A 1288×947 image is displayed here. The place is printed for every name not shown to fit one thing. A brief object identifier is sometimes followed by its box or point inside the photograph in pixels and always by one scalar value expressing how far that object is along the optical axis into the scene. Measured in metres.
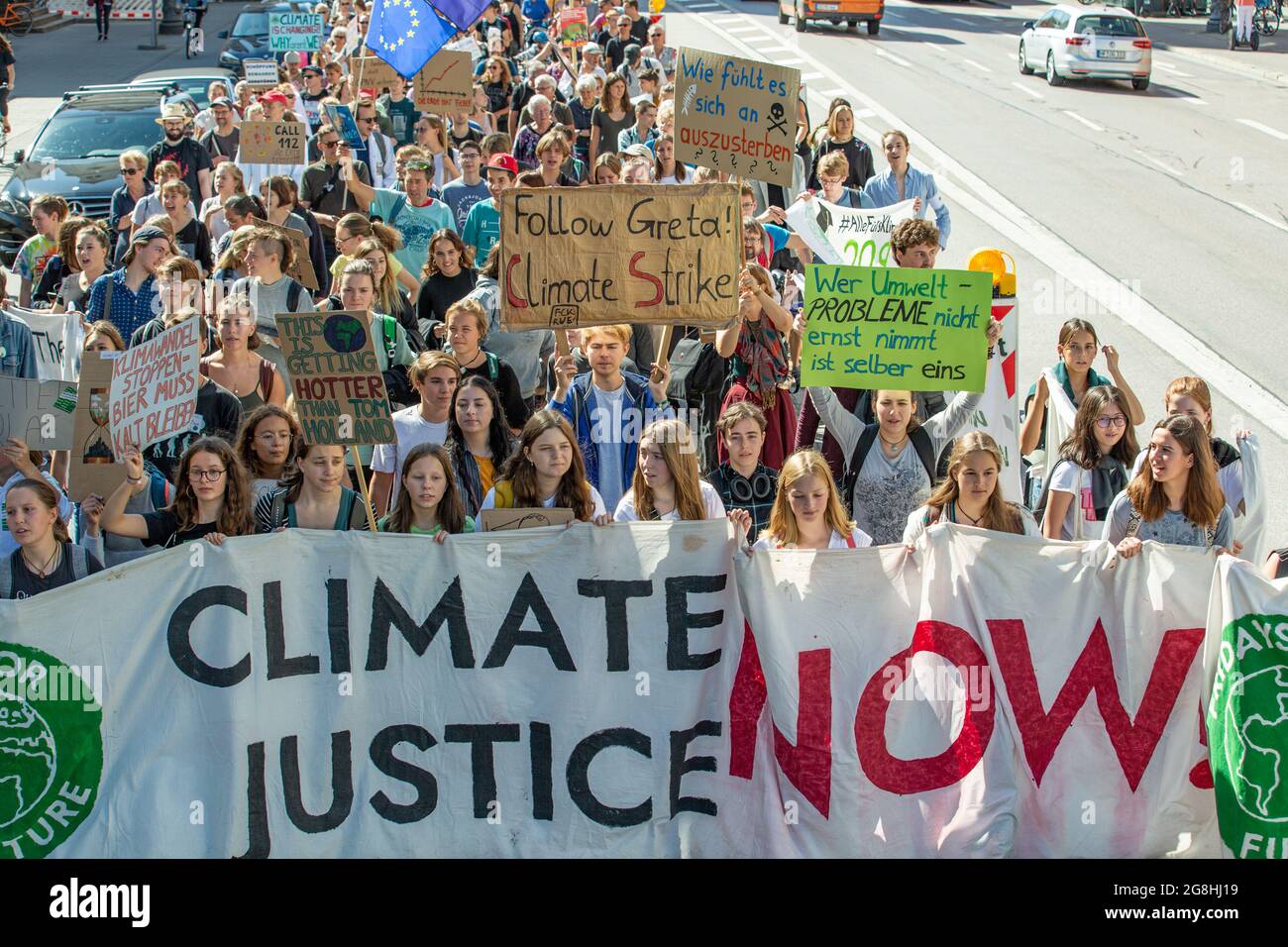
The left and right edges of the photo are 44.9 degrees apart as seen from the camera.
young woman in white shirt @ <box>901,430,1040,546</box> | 5.88
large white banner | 5.34
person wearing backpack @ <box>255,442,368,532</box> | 6.21
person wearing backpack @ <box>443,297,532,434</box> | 7.46
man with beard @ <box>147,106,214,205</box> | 13.35
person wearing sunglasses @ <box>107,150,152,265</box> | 12.11
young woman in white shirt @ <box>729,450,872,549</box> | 5.88
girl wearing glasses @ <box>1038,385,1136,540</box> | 6.68
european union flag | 13.91
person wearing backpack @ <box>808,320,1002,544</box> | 6.67
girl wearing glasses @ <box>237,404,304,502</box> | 6.58
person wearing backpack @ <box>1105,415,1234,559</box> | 6.01
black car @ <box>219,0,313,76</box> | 28.17
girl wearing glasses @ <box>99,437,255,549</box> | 6.00
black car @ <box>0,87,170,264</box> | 16.14
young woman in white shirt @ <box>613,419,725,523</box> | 6.22
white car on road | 28.39
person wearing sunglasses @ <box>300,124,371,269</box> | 12.05
